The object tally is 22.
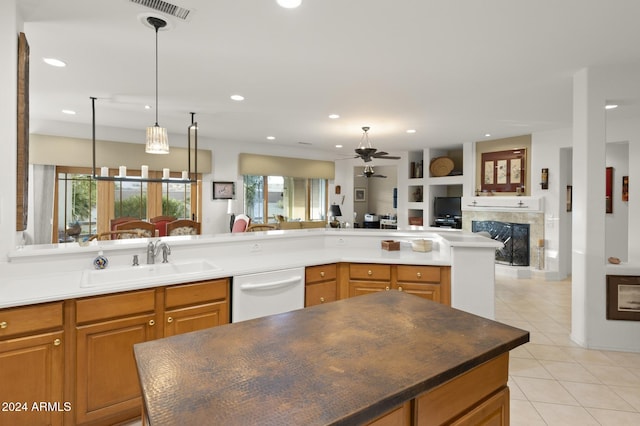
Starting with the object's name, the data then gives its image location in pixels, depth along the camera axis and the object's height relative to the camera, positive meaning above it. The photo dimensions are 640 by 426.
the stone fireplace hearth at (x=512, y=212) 6.29 +0.03
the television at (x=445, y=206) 8.23 +0.17
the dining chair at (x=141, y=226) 4.49 -0.21
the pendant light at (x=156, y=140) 3.50 +0.73
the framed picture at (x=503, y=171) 6.60 +0.87
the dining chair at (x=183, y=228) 4.79 -0.24
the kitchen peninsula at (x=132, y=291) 1.77 -0.54
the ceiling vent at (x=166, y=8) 2.24 +1.37
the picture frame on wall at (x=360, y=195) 11.88 +0.62
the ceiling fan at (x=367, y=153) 5.54 +0.98
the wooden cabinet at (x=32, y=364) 1.68 -0.79
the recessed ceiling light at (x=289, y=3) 2.20 +1.36
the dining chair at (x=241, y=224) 6.00 -0.22
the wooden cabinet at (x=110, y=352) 1.88 -0.80
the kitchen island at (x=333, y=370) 0.78 -0.44
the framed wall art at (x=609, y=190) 5.45 +0.39
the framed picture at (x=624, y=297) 3.16 -0.77
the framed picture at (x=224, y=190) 7.16 +0.45
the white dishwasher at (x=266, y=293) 2.42 -0.61
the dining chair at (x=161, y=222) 5.36 -0.18
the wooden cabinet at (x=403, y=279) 2.98 -0.59
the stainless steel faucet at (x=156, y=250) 2.61 -0.31
